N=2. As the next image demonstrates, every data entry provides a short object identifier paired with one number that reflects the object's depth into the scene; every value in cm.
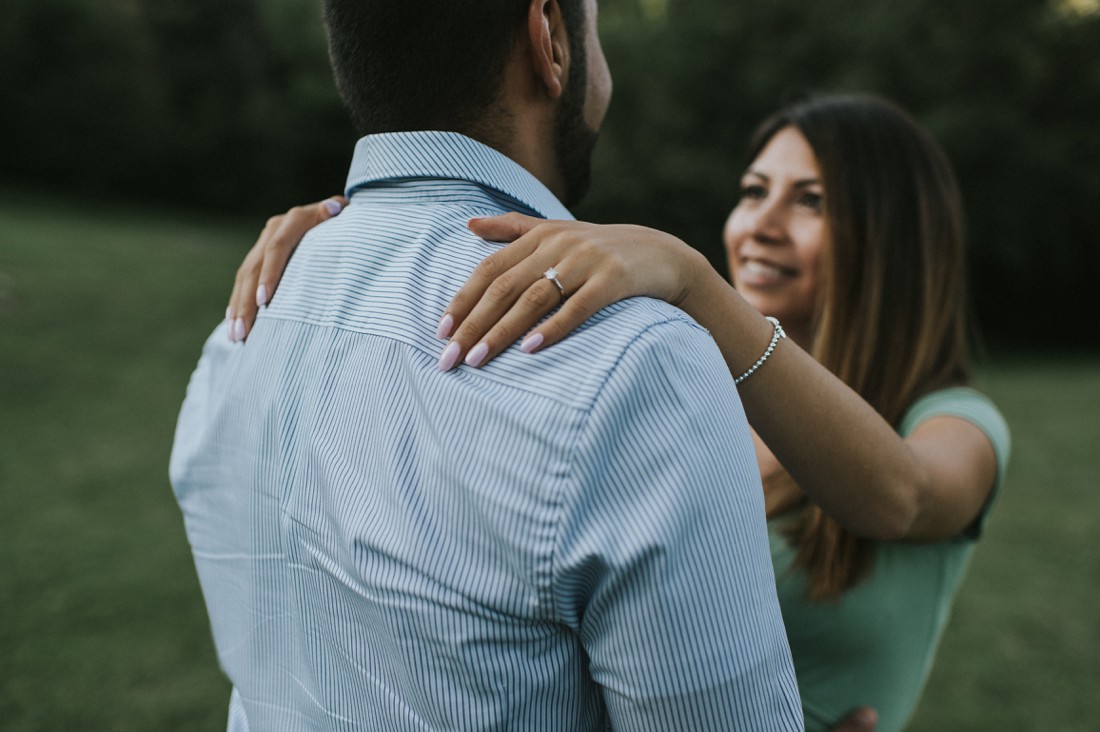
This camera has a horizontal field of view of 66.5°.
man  102
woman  119
